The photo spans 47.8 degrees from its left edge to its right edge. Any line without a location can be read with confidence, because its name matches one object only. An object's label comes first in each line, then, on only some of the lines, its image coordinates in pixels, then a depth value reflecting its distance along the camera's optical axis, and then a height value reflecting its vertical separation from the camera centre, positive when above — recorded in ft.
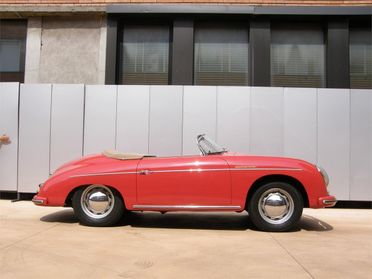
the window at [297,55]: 35.35 +8.90
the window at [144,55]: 35.88 +8.83
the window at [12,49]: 37.09 +9.45
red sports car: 18.88 -1.33
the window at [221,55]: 35.53 +8.85
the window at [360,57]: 35.29 +8.78
